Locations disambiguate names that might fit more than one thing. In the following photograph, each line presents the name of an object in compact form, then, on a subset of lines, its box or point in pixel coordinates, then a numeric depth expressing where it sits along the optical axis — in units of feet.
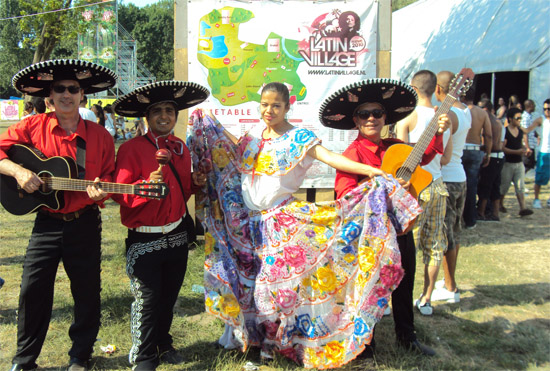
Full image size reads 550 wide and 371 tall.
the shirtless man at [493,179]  29.17
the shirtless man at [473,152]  25.34
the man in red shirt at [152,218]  11.49
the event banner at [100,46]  98.37
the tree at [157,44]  199.72
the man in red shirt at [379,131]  12.09
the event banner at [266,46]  21.24
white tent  42.11
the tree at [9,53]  162.50
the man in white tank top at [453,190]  16.48
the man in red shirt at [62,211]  11.15
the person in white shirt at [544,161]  32.86
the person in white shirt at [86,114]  23.30
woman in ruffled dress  11.47
